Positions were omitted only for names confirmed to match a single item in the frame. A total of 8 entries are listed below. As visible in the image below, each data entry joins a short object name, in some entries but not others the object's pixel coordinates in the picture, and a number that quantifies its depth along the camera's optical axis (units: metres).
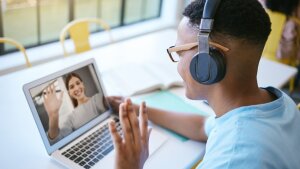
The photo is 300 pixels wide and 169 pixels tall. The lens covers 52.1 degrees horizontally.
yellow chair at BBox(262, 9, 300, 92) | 2.44
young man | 0.71
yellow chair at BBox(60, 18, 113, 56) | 2.06
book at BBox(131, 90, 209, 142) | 1.36
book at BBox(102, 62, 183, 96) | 1.47
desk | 1.02
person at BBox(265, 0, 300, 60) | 2.44
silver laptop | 0.99
